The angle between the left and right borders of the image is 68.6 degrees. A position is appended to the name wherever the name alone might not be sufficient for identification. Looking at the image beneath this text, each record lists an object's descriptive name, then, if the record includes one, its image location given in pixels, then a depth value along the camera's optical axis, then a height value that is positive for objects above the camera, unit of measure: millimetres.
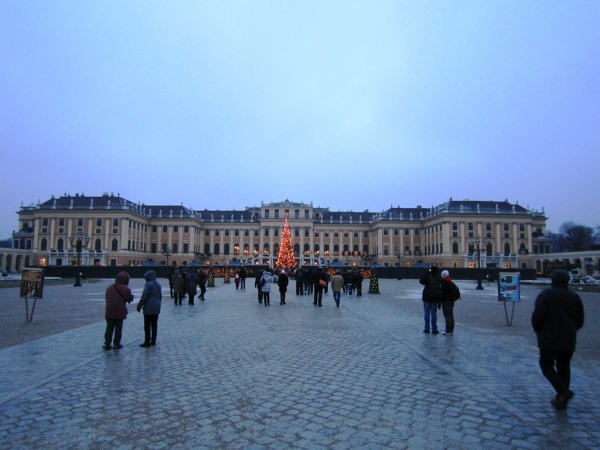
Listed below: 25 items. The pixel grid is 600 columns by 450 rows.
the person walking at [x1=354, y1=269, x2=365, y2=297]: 25308 -968
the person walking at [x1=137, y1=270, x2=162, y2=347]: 9406 -835
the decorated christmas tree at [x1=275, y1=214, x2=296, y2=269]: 58375 +1557
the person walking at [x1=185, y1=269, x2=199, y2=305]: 19597 -801
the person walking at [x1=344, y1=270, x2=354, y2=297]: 25553 -862
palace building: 83250 +6880
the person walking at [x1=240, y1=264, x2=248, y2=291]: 31697 -654
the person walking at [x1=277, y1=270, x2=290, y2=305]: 19531 -815
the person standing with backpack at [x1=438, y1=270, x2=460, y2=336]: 10922 -800
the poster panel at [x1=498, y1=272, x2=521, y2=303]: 13349 -715
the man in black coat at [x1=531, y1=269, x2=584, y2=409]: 5387 -797
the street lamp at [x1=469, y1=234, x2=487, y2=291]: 33369 +1862
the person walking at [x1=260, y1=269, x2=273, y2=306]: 18250 -783
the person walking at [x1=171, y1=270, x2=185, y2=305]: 19141 -780
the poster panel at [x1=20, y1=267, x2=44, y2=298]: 12836 -468
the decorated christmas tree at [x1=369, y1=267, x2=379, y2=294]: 27938 -1292
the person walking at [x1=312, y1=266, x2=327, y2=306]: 18688 -705
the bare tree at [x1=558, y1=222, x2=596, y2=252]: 95375 +5622
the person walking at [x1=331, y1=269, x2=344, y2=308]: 19016 -935
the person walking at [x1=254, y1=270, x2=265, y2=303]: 19166 -930
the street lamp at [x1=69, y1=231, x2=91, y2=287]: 32806 +1810
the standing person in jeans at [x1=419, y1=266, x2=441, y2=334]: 10984 -771
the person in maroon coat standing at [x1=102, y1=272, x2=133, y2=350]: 8938 -878
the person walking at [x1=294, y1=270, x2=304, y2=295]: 25942 -1022
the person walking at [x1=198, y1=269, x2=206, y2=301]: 21489 -756
